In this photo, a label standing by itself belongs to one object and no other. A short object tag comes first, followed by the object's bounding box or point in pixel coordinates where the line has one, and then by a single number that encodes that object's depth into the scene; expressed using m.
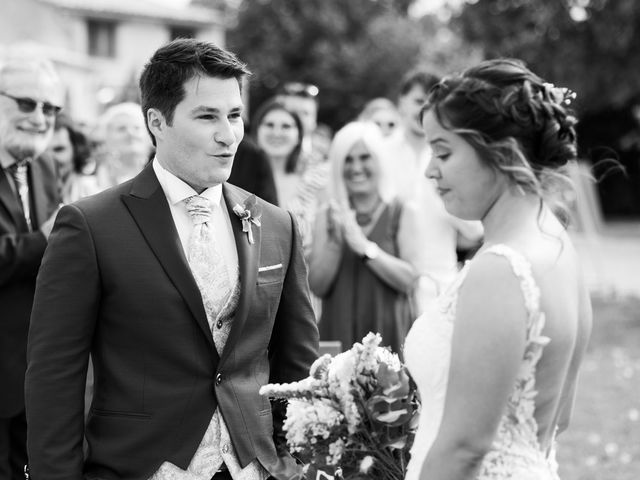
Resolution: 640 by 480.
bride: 2.26
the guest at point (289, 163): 6.54
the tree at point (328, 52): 46.84
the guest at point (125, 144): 6.03
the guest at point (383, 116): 9.33
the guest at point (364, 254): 5.63
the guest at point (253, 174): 5.48
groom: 2.89
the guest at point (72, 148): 6.44
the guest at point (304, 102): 7.26
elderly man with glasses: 4.17
